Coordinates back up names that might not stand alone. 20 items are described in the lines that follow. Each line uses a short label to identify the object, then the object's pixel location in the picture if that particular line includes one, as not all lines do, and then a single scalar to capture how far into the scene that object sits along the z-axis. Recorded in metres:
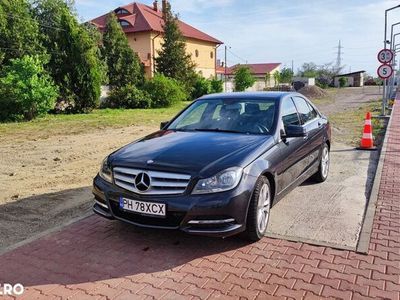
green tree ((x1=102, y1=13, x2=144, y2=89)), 27.84
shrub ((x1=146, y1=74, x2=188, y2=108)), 27.25
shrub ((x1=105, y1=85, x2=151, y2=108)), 25.98
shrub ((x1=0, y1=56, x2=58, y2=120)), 17.28
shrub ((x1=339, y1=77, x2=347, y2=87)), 72.25
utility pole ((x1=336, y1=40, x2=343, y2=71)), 101.44
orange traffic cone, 9.94
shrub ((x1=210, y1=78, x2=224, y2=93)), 37.33
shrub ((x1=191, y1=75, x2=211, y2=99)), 35.59
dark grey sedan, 3.90
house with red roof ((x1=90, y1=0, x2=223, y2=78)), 39.41
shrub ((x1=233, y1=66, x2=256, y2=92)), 46.88
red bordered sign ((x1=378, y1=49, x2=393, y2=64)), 16.53
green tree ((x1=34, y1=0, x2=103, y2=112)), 21.47
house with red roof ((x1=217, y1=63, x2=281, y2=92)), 47.66
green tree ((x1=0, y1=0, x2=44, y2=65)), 19.34
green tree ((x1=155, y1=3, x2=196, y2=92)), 34.16
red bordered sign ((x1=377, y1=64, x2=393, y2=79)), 16.59
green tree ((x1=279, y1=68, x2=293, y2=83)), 71.99
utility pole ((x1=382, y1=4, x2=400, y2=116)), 18.84
